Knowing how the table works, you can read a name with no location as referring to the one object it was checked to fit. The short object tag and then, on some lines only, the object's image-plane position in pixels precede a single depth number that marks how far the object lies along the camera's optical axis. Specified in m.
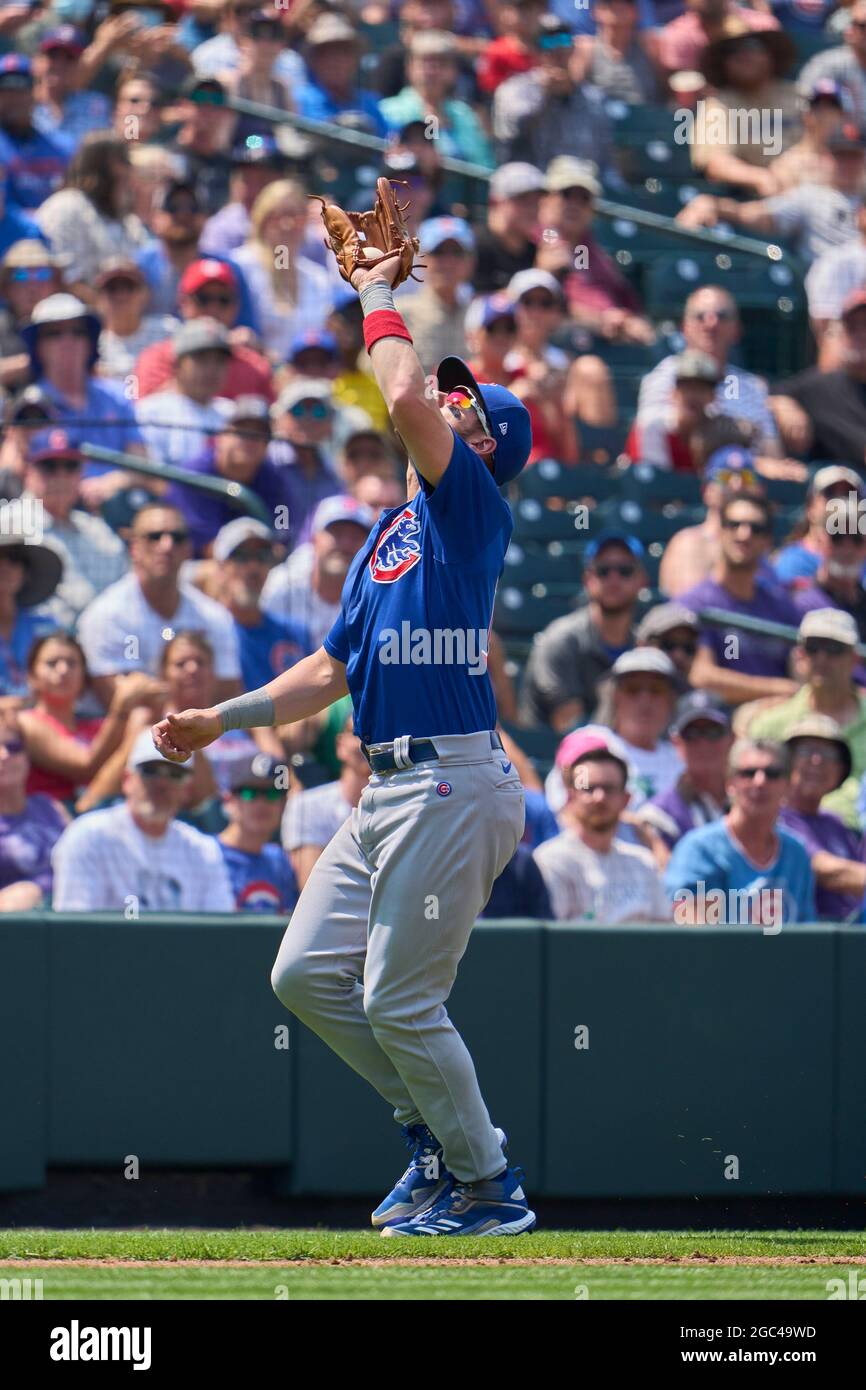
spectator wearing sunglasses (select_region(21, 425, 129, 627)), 8.10
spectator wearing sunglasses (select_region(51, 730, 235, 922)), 7.64
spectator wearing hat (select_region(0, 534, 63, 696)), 8.06
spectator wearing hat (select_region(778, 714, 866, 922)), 8.51
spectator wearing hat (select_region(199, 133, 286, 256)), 10.94
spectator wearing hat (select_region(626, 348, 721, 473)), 10.77
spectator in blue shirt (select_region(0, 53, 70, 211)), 10.88
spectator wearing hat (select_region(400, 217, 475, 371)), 10.67
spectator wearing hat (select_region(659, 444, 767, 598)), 10.04
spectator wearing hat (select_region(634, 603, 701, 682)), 9.29
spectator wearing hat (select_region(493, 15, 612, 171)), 12.10
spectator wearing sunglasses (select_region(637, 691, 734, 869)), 8.71
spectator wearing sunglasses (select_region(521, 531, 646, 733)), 9.21
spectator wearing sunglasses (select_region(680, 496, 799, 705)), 9.52
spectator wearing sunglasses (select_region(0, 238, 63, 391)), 10.09
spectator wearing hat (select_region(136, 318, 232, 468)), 9.61
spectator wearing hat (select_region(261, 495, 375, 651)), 8.61
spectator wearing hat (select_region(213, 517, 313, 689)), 8.02
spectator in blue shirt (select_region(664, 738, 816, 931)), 8.05
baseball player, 5.16
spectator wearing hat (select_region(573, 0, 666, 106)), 13.01
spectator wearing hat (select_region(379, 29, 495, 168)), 12.09
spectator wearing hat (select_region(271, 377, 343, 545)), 8.23
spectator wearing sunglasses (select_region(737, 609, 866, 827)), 9.27
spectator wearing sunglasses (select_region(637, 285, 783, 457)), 11.11
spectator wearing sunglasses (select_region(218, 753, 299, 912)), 7.79
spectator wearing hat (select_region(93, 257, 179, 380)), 10.12
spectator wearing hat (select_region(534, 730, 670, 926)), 8.00
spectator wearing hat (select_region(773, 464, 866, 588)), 10.22
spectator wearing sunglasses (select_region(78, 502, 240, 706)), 8.01
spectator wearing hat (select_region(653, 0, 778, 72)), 13.30
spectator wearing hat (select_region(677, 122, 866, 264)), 12.51
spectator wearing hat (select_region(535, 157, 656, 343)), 11.47
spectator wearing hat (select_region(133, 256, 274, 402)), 9.91
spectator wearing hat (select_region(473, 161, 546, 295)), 11.38
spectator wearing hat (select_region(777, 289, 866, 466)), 11.47
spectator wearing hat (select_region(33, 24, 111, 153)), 11.16
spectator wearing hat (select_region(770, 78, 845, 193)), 12.57
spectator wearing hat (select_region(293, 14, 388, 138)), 12.10
